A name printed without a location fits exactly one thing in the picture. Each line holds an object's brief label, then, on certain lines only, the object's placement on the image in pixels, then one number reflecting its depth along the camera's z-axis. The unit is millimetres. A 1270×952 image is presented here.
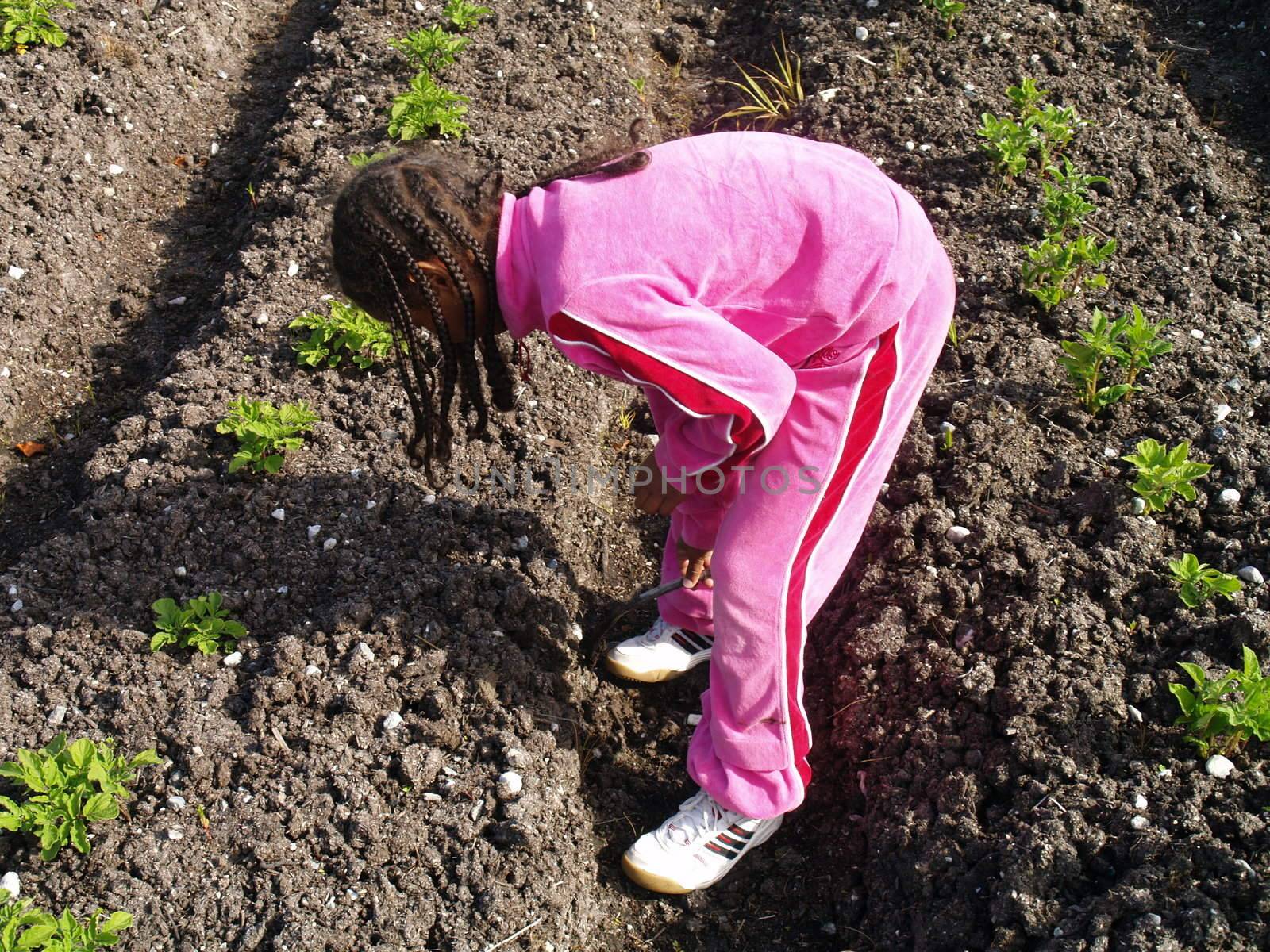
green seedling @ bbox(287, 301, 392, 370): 3381
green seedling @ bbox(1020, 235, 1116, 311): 3455
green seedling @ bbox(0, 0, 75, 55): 4555
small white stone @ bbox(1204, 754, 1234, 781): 2344
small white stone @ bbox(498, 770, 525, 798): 2576
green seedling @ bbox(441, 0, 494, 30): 4738
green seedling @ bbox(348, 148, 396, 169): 3594
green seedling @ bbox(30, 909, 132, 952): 2129
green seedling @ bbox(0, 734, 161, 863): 2340
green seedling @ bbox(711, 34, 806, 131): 4574
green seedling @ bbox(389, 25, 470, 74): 4449
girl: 1896
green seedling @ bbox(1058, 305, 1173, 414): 3092
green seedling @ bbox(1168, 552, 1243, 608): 2592
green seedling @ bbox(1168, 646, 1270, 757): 2275
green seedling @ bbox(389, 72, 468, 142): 4137
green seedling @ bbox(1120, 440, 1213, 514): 2826
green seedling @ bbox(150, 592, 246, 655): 2764
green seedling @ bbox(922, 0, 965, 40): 4613
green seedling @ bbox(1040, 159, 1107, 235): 3590
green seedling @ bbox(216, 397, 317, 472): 3117
